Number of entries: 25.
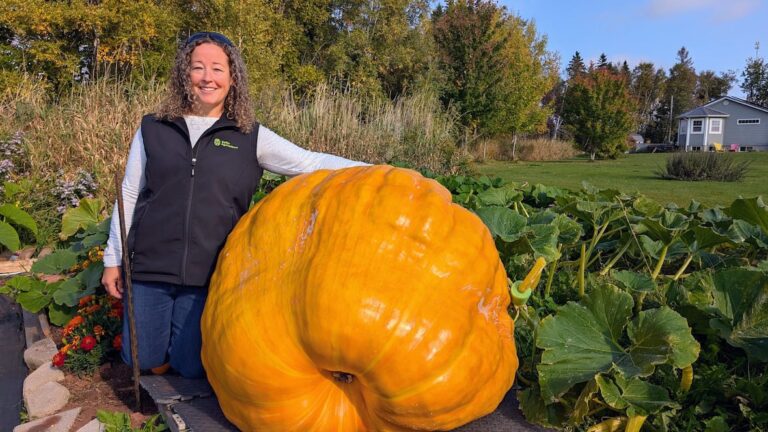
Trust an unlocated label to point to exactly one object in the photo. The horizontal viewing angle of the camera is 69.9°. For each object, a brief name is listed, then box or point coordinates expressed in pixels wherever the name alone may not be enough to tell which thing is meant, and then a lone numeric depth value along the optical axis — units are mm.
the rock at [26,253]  5198
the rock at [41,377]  2816
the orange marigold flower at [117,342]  3030
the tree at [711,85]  68125
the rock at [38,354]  3172
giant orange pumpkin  1554
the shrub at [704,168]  13242
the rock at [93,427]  2383
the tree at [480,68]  20672
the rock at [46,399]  2613
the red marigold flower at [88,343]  2918
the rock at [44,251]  5203
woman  2410
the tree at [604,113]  27891
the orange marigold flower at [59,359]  2898
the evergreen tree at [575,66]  72125
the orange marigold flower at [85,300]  3373
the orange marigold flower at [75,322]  3178
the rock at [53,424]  2453
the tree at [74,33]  13172
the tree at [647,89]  59656
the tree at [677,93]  57656
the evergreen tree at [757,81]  57375
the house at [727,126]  45531
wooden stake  2273
